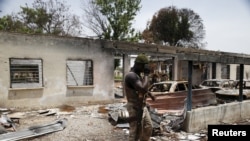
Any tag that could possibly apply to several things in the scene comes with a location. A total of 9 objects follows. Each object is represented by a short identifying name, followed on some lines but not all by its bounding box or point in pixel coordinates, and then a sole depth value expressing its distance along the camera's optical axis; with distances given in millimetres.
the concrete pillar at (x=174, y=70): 15196
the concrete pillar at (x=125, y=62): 12996
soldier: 4277
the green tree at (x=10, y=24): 22456
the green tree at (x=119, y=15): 29578
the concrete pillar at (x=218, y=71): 18797
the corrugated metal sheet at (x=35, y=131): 5977
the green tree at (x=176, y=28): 38344
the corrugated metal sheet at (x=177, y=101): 9136
